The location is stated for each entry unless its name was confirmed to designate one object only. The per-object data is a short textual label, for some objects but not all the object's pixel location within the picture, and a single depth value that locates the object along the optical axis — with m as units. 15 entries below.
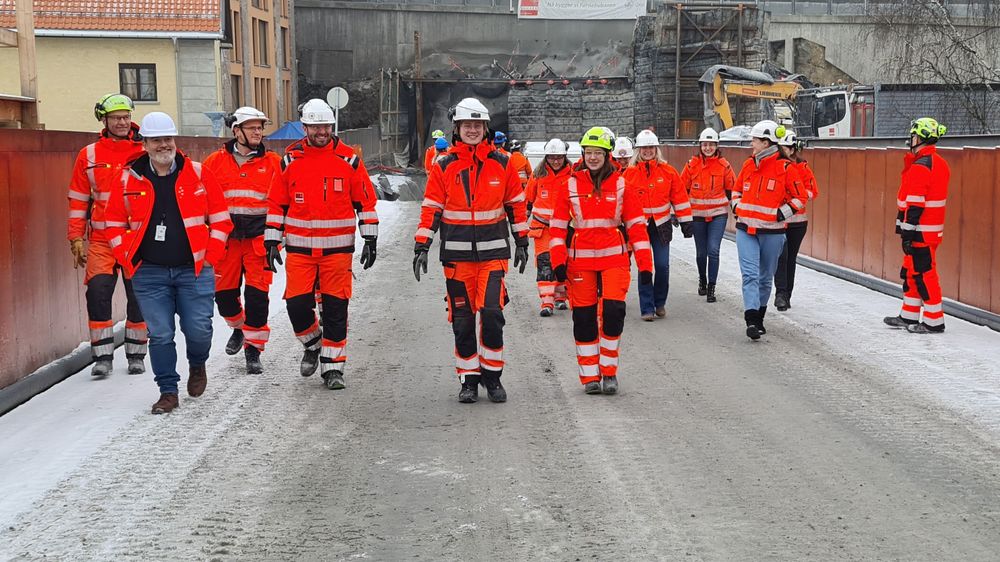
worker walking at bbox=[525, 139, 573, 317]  9.27
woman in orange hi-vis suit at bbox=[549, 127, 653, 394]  8.48
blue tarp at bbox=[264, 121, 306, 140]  37.97
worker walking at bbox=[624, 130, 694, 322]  12.11
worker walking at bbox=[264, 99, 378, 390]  8.62
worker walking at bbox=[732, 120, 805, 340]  11.01
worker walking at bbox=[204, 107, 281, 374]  9.47
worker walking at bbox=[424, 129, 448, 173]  18.34
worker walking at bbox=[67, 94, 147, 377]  8.87
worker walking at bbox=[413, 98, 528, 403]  8.21
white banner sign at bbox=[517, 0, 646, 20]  55.66
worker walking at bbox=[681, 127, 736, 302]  13.40
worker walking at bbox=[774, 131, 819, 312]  12.62
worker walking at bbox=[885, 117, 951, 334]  10.84
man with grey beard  7.80
